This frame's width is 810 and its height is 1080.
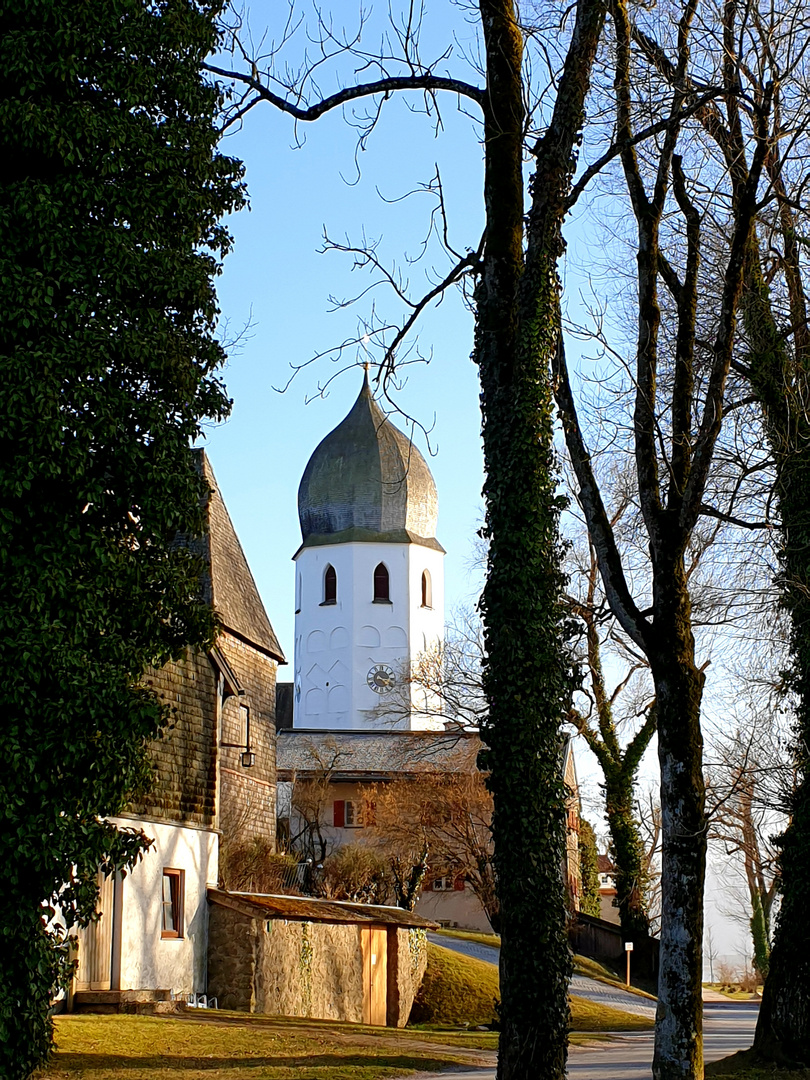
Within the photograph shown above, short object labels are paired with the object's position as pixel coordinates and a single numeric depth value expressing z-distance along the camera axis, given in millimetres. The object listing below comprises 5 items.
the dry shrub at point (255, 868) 28125
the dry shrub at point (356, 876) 36594
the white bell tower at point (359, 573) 72625
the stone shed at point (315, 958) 23578
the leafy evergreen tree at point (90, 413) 11891
